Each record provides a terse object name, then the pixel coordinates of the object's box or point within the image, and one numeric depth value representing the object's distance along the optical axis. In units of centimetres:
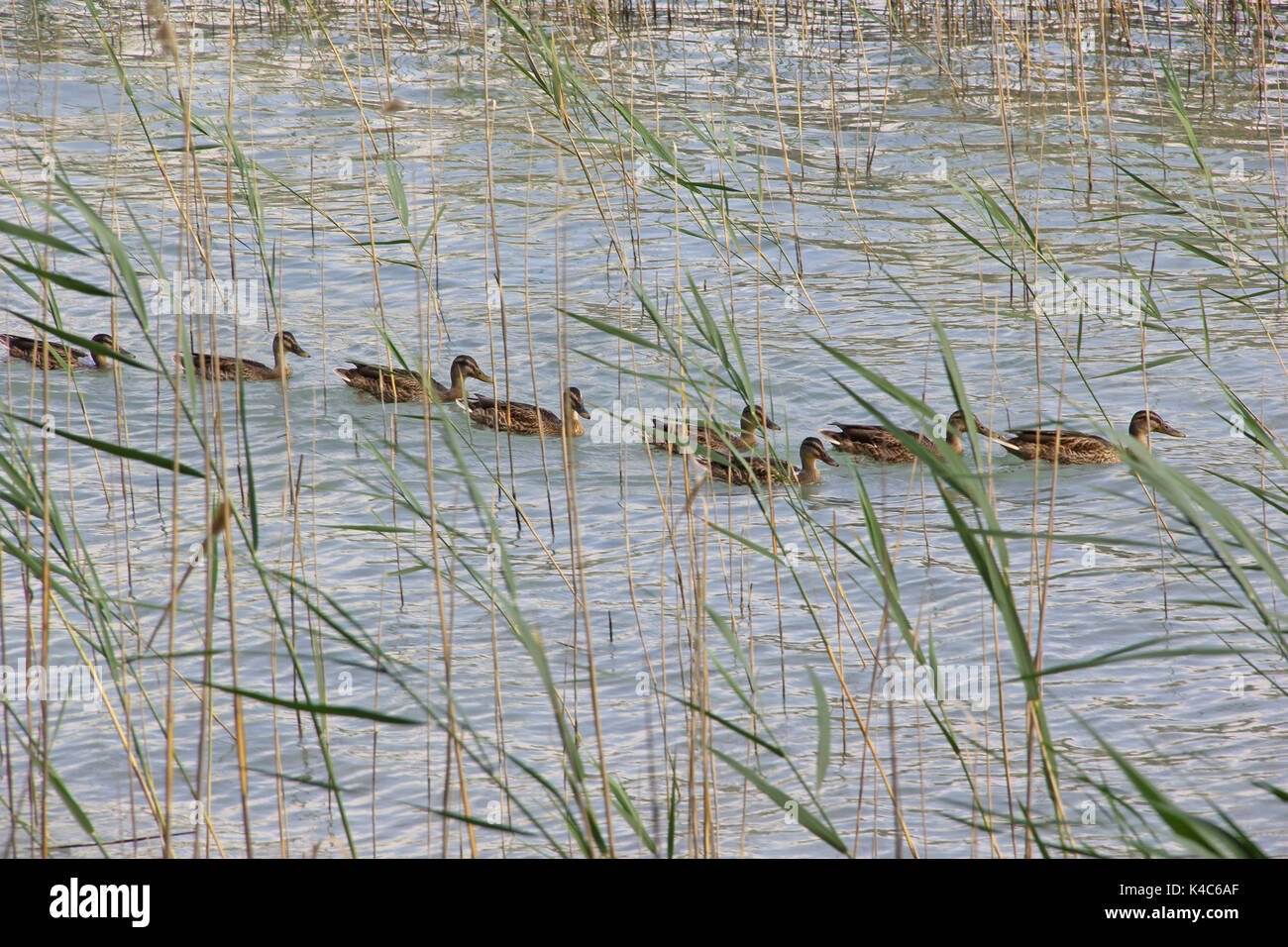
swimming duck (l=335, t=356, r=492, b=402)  1568
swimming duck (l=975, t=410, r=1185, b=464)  1420
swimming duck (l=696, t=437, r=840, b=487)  1491
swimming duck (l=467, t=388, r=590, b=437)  1496
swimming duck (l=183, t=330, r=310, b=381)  1716
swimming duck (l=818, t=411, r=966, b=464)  1535
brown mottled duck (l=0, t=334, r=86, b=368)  1630
